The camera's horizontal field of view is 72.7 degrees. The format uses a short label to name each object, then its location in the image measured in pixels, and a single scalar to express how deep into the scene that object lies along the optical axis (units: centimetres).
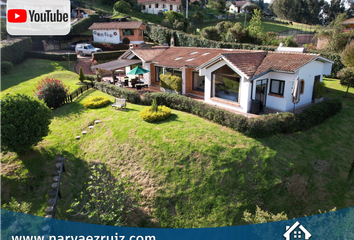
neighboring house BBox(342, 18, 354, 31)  5412
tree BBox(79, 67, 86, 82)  3008
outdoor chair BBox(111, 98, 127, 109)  2120
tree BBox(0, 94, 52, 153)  1480
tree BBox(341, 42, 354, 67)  2658
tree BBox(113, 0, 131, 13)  7656
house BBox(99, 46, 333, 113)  1978
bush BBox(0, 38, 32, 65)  3662
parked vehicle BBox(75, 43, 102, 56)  4638
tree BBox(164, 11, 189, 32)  6247
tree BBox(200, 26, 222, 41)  5431
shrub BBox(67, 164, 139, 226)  1177
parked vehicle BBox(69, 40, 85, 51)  5196
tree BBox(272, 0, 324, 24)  9125
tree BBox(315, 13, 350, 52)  4001
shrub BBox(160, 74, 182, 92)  2500
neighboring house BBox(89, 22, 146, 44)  5375
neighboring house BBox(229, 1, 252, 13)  9998
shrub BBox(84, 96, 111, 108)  2245
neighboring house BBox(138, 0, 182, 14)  8319
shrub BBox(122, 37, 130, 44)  5296
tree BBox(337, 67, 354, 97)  2481
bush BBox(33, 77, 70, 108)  2306
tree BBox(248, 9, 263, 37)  5034
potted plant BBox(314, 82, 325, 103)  2264
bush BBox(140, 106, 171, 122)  1844
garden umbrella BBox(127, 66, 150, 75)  2482
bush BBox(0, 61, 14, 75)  3453
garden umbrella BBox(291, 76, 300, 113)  1786
